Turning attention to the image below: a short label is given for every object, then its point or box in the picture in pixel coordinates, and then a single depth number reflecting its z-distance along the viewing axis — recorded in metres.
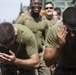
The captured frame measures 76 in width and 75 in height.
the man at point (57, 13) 12.04
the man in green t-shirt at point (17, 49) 6.08
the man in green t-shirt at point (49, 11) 10.50
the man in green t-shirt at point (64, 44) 5.54
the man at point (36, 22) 8.71
